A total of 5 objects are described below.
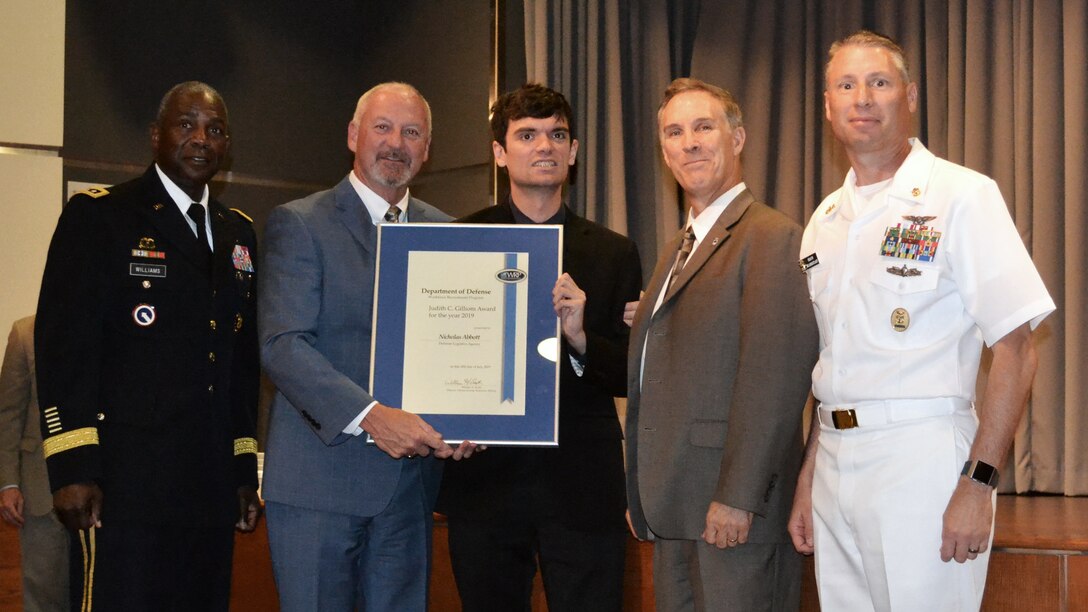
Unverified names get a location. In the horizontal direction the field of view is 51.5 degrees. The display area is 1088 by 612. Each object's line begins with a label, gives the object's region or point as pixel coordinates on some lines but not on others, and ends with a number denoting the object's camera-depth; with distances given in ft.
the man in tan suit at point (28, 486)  13.78
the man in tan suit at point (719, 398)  8.32
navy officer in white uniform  7.48
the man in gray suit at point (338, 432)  8.94
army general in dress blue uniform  8.59
